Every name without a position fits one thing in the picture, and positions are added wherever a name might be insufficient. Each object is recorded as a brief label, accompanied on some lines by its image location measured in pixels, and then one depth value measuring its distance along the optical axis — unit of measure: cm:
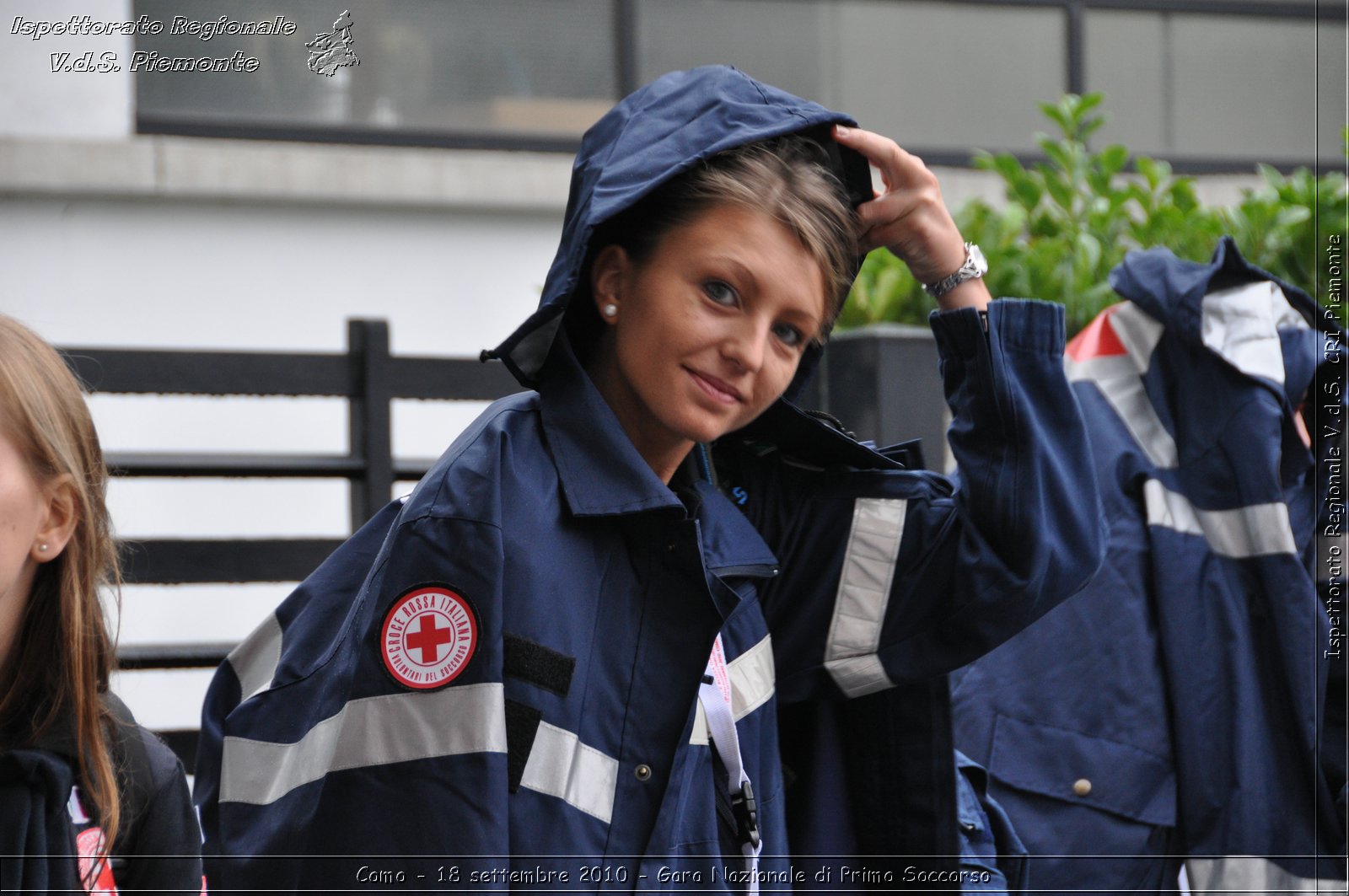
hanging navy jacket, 539
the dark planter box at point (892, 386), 680
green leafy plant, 736
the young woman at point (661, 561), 329
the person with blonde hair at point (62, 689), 355
